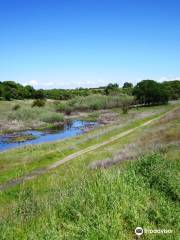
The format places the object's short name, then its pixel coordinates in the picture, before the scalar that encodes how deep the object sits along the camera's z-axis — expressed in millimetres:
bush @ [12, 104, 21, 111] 68064
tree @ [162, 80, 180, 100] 115382
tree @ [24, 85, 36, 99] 101770
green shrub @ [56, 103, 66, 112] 78885
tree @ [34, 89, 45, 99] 103908
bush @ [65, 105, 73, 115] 77716
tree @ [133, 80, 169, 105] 84869
